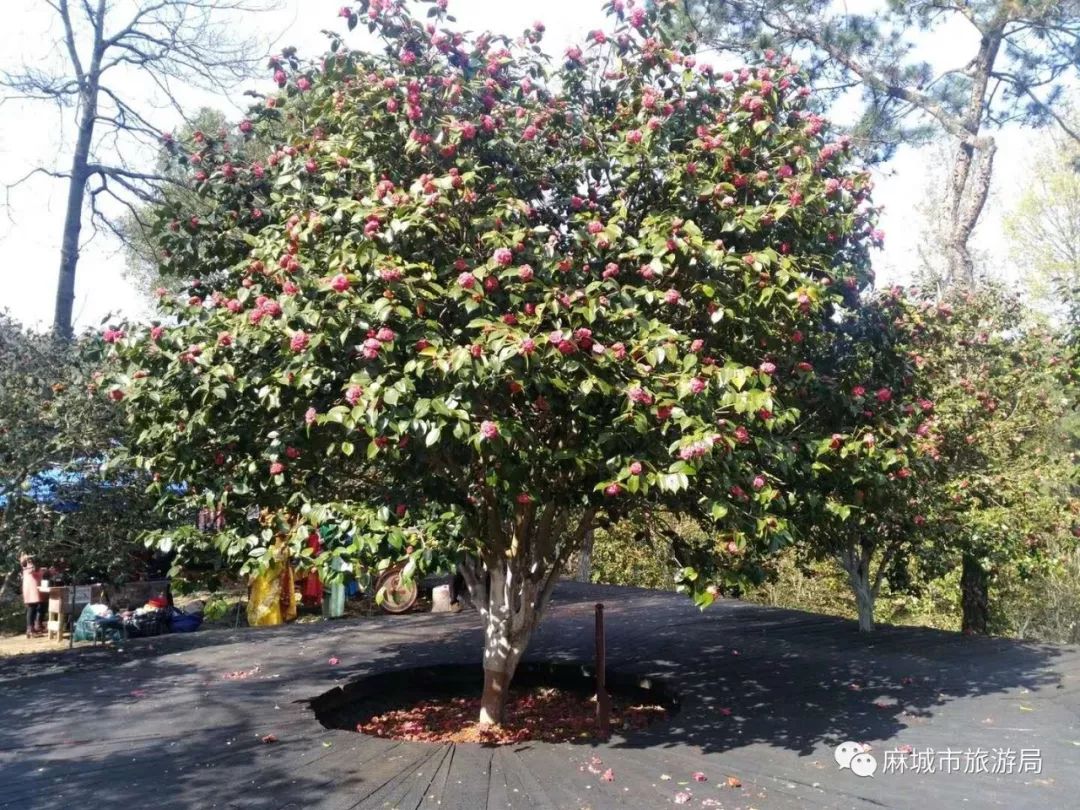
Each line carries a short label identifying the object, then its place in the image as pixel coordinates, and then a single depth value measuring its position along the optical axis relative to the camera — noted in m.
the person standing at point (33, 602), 10.32
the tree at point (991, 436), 7.02
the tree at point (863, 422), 4.59
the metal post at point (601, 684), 5.08
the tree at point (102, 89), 12.80
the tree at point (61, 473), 7.00
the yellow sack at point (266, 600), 9.76
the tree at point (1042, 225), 18.19
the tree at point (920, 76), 11.39
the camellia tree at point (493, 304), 3.63
